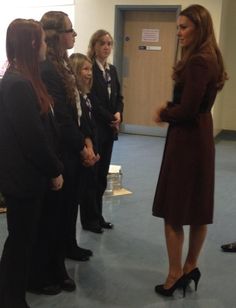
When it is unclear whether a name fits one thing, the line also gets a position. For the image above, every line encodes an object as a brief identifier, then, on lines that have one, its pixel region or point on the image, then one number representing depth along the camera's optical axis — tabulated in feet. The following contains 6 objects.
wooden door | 22.45
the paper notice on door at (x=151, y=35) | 22.56
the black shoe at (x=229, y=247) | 10.02
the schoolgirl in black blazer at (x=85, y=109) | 8.21
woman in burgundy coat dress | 7.12
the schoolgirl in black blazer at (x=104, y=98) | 10.18
